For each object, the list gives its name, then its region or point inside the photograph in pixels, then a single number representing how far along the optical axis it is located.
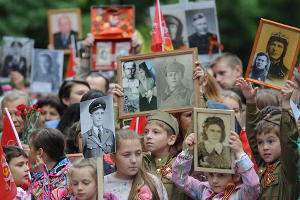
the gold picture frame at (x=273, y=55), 11.90
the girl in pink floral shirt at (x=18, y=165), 11.88
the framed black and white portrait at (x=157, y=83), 12.25
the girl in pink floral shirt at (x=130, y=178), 10.83
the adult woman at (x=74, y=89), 16.31
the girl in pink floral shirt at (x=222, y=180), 10.24
